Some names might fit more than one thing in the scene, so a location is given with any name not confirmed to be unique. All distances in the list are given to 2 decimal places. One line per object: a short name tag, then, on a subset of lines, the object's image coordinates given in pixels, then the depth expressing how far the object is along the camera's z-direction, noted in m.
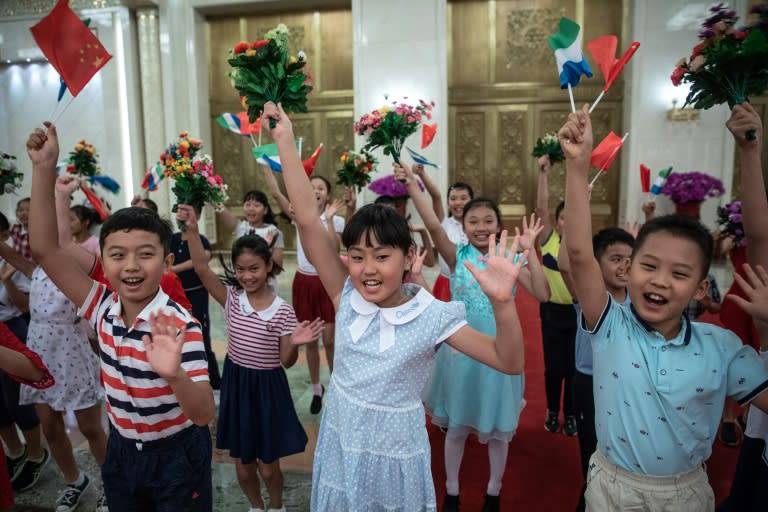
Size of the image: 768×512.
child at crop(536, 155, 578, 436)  3.30
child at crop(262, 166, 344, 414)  3.97
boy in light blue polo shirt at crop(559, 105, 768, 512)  1.49
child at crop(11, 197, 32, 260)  3.79
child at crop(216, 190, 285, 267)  4.36
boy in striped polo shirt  1.67
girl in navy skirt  2.41
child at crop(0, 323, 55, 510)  1.81
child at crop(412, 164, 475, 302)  3.86
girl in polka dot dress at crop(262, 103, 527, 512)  1.63
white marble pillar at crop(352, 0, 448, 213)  8.34
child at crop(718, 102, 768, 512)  1.73
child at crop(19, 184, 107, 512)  2.67
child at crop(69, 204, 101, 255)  3.35
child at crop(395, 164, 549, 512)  2.52
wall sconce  7.88
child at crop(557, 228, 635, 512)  2.35
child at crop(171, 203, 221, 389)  3.88
